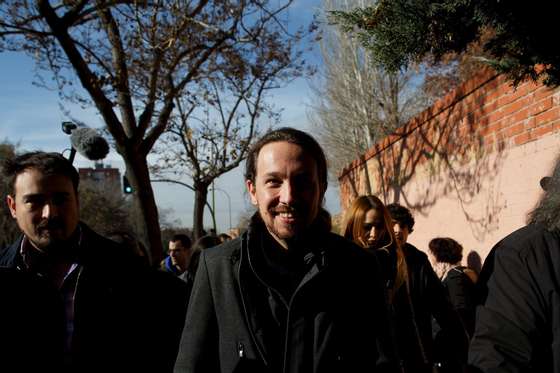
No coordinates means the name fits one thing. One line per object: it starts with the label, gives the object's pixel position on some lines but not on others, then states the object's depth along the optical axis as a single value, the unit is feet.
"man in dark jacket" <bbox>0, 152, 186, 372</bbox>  6.82
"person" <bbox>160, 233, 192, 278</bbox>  20.11
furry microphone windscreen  11.16
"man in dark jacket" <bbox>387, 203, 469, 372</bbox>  10.69
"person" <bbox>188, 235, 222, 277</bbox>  15.35
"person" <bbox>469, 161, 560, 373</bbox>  4.84
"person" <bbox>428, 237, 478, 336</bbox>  13.29
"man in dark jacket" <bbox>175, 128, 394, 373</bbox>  5.75
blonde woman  10.67
